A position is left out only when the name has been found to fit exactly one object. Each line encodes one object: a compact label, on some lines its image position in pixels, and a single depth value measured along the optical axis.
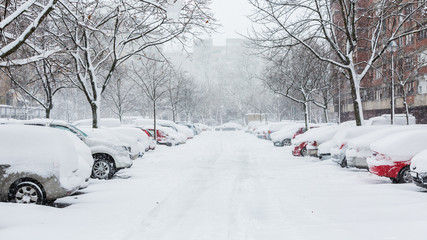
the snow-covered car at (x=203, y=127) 64.56
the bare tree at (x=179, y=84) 46.72
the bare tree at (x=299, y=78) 29.48
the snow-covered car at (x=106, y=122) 25.84
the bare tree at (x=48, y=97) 20.16
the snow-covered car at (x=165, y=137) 27.48
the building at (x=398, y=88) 27.66
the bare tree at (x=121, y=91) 28.31
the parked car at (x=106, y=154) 12.13
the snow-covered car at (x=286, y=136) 25.44
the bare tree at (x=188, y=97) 54.71
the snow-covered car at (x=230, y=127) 67.06
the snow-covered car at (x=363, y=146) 11.90
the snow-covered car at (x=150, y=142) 21.51
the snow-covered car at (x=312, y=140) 16.77
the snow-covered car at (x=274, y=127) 32.50
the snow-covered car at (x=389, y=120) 23.38
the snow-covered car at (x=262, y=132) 35.03
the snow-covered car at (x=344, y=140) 13.63
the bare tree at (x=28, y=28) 7.20
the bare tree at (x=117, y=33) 14.69
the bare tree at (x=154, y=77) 27.61
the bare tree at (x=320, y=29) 16.39
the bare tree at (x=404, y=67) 26.39
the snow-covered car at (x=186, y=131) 35.35
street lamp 20.15
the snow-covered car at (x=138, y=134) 17.53
